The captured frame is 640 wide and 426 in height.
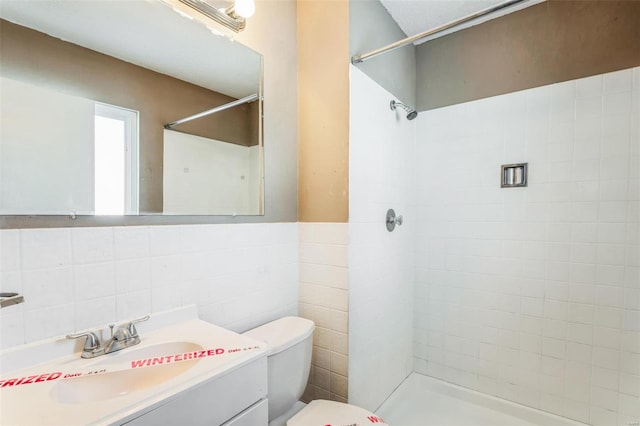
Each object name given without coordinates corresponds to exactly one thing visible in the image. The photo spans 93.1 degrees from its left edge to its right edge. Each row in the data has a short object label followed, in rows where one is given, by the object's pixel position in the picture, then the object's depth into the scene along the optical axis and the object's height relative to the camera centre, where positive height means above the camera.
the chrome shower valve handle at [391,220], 1.87 -0.07
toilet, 1.24 -0.75
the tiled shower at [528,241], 1.59 -0.19
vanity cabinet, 0.73 -0.52
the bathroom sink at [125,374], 0.67 -0.45
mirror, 0.85 +0.34
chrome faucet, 0.92 -0.42
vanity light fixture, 1.23 +0.83
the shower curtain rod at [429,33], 1.19 +0.79
